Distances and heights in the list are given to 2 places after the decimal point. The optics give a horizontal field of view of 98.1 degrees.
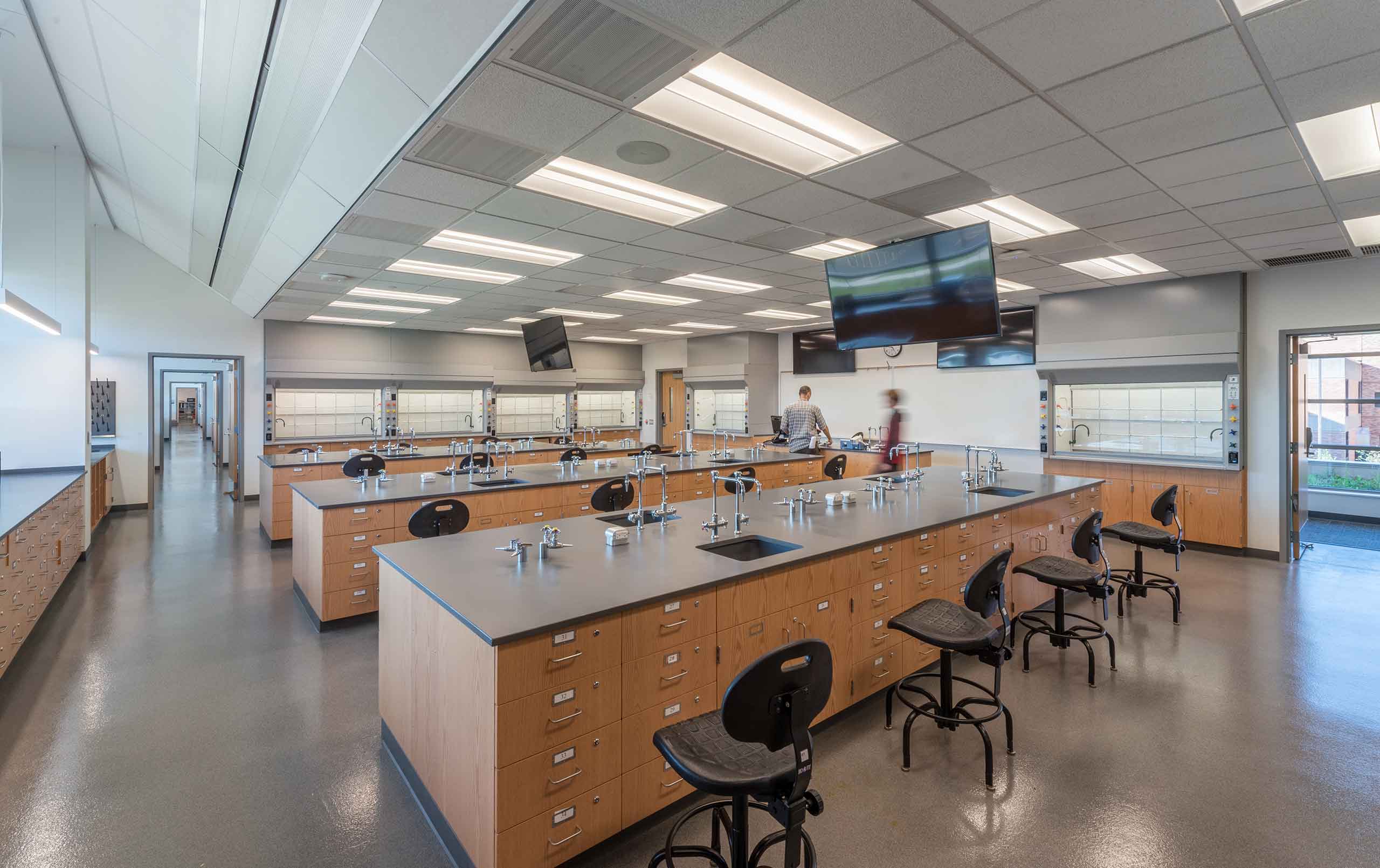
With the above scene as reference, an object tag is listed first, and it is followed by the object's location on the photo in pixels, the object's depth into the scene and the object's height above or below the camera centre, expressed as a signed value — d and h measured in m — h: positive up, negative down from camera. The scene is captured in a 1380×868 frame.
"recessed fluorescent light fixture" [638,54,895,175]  2.58 +1.50
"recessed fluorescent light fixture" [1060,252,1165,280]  5.60 +1.56
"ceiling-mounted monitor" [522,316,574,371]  7.55 +1.14
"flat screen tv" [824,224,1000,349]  3.81 +0.96
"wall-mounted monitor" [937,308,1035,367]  7.86 +1.12
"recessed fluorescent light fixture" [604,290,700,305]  7.22 +1.67
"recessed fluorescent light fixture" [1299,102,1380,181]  2.91 +1.48
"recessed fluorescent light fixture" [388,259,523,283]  5.65 +1.60
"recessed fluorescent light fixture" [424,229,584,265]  4.81 +1.57
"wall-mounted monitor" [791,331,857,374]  10.23 +1.31
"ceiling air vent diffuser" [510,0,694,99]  2.05 +1.42
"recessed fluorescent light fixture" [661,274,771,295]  6.40 +1.63
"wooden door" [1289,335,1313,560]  5.91 -0.10
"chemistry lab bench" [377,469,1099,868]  1.83 -0.81
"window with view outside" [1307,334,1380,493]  7.56 +0.09
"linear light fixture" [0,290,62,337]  3.77 +0.89
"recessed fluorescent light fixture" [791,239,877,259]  5.01 +1.55
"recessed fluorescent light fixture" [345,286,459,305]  6.89 +1.67
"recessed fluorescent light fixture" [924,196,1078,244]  4.14 +1.53
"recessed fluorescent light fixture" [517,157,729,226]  3.53 +1.53
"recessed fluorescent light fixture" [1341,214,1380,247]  4.37 +1.48
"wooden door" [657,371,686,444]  12.77 +0.55
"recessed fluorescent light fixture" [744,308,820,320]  8.72 +1.73
